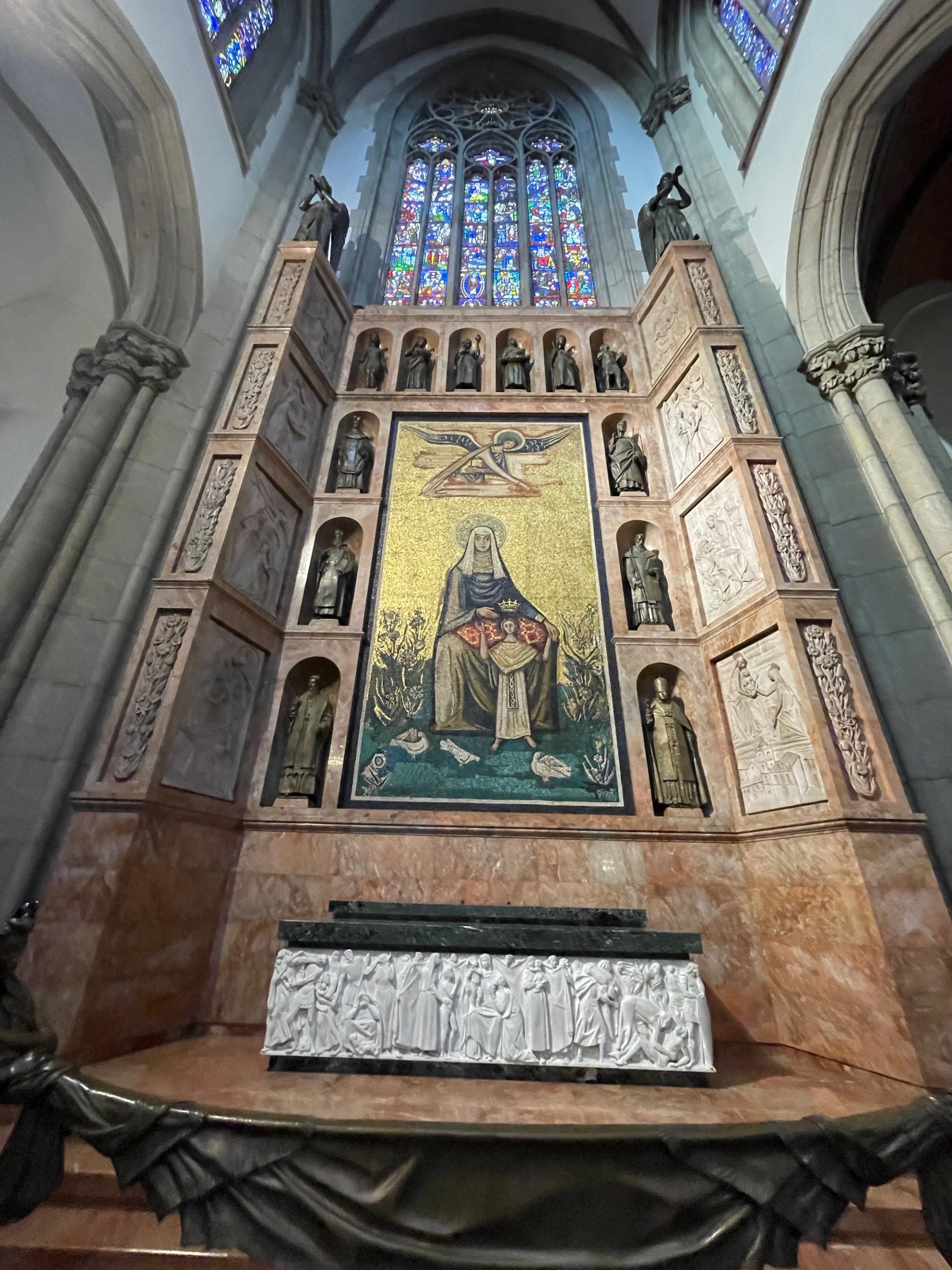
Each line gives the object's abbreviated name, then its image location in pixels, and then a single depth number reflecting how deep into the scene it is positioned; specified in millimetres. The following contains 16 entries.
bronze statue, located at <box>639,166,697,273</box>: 7977
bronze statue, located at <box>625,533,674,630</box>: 5996
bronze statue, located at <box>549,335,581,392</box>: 7828
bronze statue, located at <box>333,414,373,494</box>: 6996
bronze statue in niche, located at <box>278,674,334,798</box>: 5234
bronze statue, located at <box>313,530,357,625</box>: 6129
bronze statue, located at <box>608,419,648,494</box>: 6812
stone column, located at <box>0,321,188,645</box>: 5148
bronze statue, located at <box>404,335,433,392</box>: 7953
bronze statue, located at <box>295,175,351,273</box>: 8219
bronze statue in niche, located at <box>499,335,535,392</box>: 7766
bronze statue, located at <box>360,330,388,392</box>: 7961
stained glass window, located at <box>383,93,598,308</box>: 9945
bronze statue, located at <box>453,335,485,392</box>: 7820
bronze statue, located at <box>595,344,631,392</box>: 7781
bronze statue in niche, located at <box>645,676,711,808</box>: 5082
